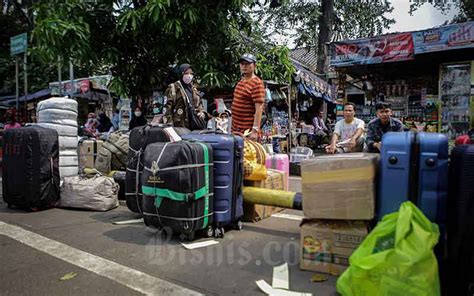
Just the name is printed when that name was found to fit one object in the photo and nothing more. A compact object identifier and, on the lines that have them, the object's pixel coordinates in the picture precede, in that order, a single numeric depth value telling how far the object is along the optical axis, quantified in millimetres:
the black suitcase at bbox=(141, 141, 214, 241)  3434
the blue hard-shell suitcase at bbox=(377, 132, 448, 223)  2625
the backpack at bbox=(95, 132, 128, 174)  6297
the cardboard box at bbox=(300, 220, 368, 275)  2867
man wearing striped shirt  4728
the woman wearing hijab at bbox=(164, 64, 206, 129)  5117
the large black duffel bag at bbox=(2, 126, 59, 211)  4906
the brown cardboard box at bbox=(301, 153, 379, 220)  2785
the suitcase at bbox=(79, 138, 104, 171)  6918
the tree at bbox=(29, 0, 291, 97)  5738
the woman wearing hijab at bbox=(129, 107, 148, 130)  7309
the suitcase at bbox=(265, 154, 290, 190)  5016
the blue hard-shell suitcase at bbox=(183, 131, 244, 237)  3805
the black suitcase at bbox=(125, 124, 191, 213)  4238
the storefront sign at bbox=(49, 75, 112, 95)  15266
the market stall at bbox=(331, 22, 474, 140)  8289
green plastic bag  2086
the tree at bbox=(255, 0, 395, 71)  18953
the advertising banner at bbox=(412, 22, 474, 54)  7814
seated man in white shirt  5211
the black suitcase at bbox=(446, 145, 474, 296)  2297
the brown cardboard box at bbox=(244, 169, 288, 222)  4407
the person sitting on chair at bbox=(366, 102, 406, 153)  4344
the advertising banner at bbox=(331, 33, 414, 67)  8602
